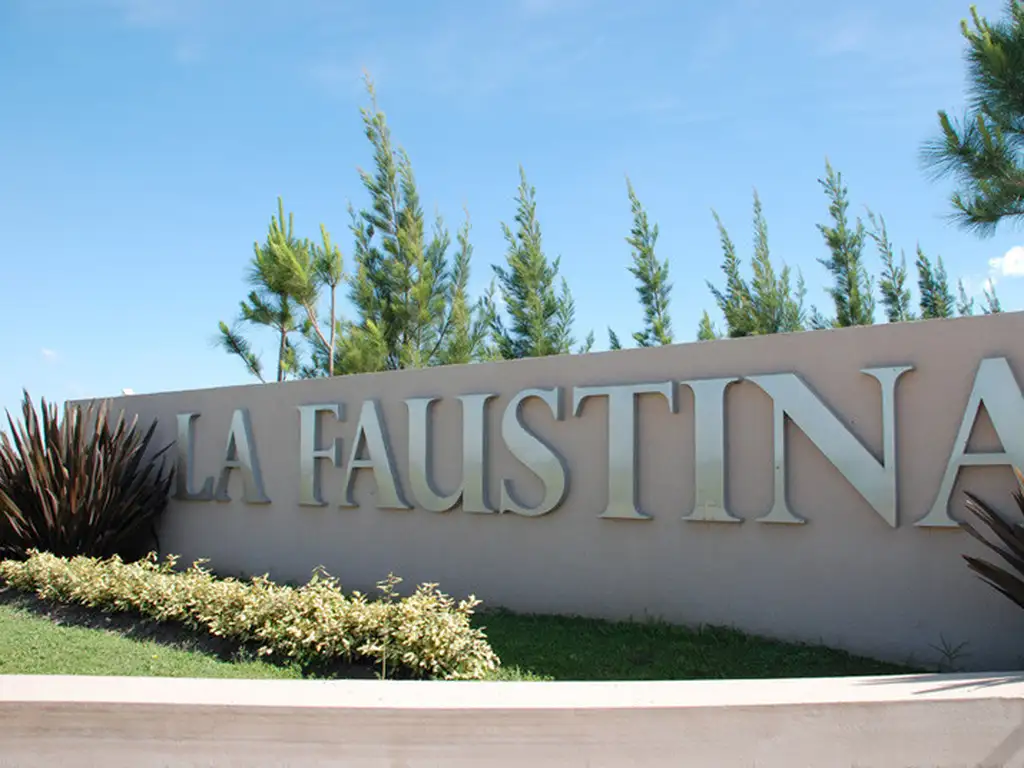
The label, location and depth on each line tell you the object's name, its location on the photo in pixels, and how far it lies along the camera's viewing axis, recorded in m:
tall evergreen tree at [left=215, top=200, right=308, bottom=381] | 18.93
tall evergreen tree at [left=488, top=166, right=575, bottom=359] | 19.03
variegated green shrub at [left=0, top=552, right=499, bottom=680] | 5.42
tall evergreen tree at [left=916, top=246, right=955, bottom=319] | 19.17
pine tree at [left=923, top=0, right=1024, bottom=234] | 9.12
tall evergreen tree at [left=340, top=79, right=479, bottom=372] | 19.61
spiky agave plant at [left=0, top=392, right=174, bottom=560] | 10.15
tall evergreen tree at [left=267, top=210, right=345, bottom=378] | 18.92
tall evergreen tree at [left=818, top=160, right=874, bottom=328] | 18.92
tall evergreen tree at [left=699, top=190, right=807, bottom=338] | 18.67
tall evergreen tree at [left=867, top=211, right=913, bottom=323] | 19.17
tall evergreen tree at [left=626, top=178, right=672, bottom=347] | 19.25
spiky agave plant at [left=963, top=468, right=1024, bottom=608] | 5.09
